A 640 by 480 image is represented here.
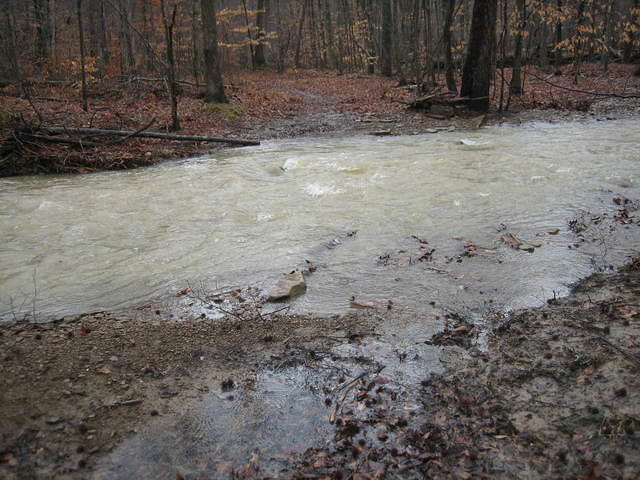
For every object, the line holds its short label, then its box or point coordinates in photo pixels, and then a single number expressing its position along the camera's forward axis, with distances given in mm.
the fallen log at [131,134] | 10594
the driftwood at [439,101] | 14781
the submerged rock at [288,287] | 4734
